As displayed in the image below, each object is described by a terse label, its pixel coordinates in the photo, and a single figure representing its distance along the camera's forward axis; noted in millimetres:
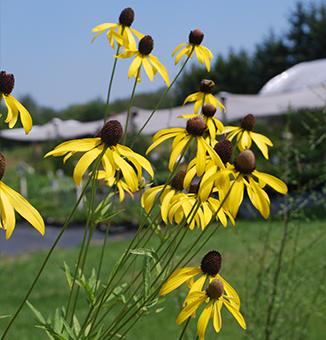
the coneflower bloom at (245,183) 552
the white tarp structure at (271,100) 6817
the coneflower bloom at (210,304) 572
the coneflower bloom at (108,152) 551
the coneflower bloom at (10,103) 622
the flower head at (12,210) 509
